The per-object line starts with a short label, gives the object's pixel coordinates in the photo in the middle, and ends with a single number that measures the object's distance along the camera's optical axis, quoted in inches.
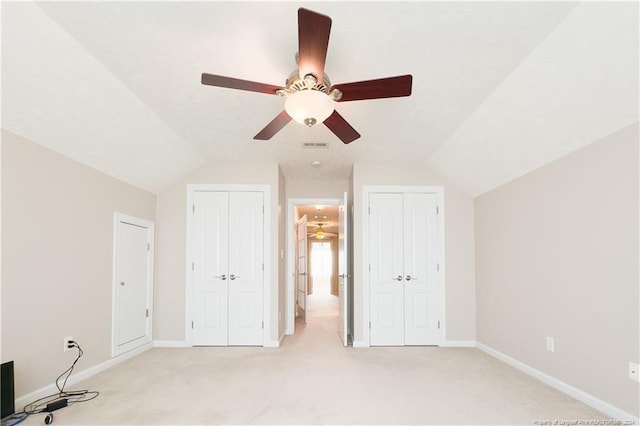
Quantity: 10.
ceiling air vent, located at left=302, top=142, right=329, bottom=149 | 173.6
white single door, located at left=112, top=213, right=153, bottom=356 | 165.8
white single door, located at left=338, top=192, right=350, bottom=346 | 194.5
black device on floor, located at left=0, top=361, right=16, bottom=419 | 103.7
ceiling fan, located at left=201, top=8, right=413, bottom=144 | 80.9
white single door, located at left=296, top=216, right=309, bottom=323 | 279.4
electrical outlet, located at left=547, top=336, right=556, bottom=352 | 133.6
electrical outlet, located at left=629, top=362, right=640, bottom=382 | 99.9
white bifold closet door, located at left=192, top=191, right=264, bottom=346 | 197.6
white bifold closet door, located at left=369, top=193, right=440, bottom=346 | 198.1
